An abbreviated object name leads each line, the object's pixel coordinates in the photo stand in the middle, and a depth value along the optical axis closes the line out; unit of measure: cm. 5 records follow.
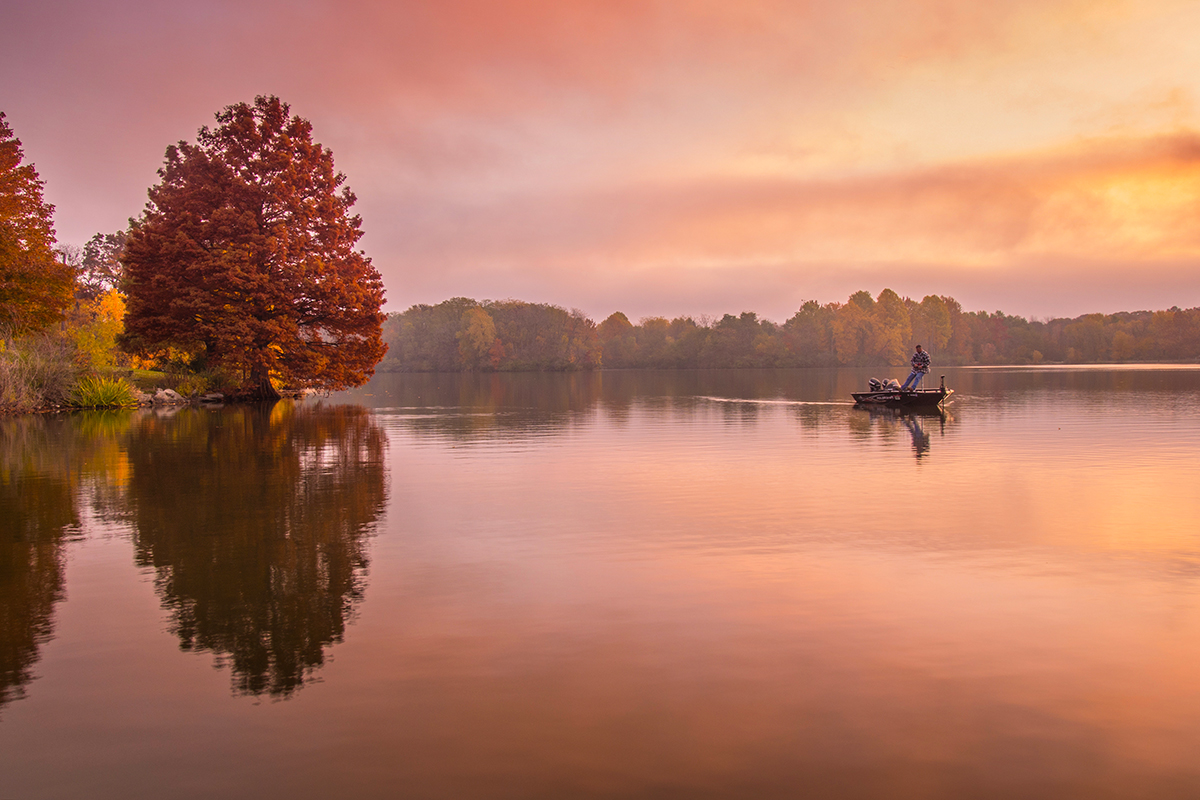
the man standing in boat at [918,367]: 3349
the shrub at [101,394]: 3578
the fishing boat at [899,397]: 3239
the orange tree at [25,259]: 3180
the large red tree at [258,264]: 3759
